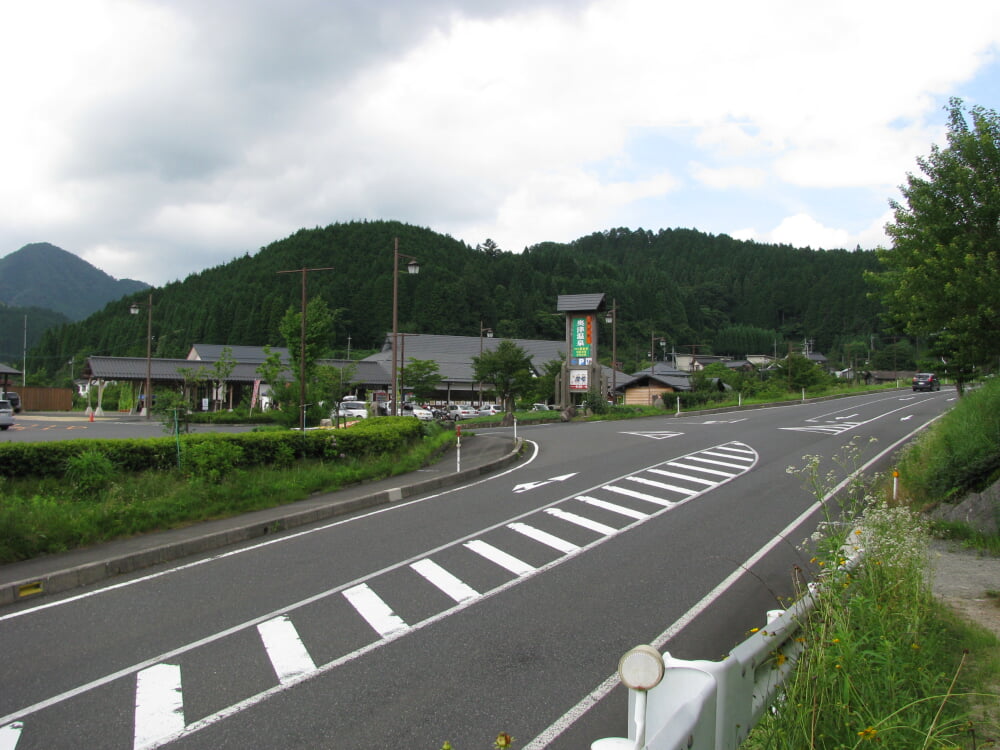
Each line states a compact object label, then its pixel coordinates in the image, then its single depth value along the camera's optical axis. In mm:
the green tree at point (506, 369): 43375
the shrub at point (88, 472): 11586
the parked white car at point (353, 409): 41972
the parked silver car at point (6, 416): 31353
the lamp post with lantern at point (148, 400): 44819
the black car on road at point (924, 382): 60219
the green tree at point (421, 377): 55625
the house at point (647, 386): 61906
